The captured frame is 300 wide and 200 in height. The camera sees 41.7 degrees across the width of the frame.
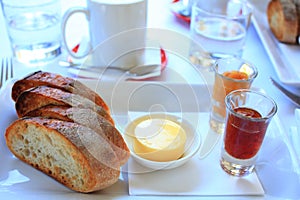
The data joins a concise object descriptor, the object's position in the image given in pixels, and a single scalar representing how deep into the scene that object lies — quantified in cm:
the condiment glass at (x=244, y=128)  73
